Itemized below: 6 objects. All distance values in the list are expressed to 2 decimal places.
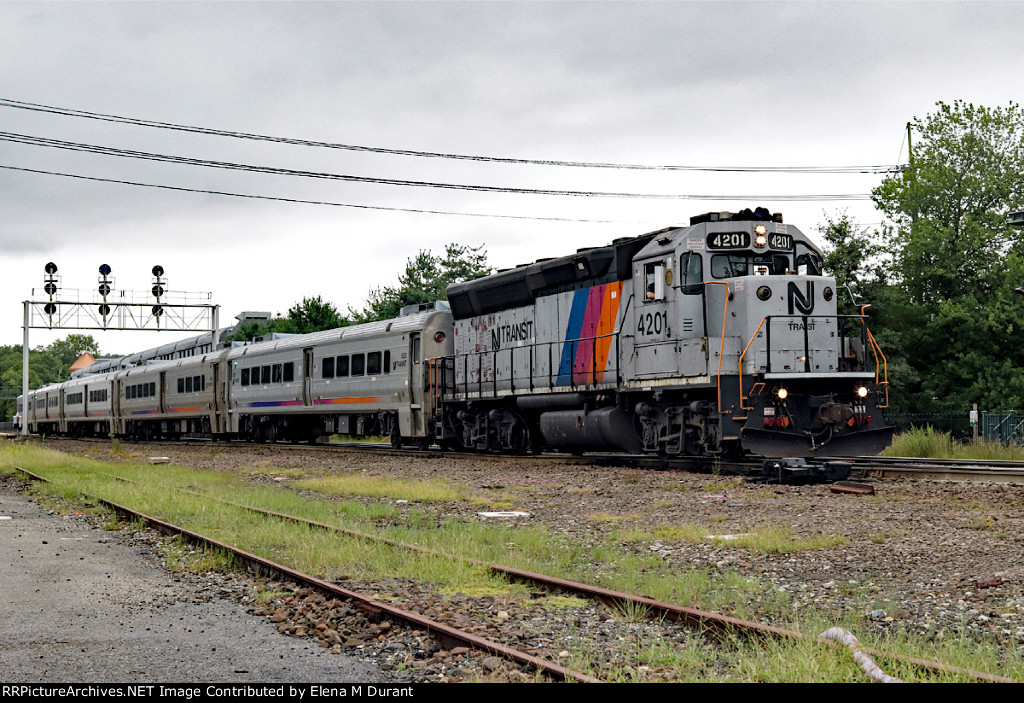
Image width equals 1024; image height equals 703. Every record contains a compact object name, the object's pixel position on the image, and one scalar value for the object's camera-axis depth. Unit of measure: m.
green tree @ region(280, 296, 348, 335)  55.03
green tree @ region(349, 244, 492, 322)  54.47
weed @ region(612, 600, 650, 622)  6.36
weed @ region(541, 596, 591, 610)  6.85
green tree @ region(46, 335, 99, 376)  180.50
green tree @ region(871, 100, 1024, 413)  35.19
